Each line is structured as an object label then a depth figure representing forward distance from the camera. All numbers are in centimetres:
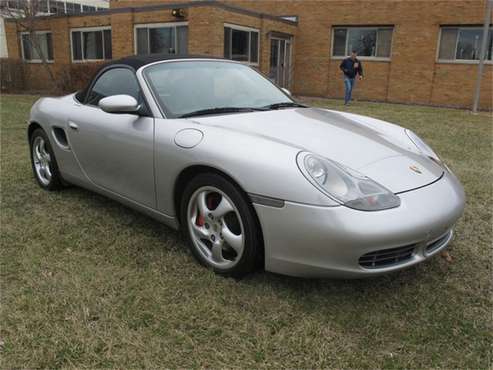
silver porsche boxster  237
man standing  1538
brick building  1570
